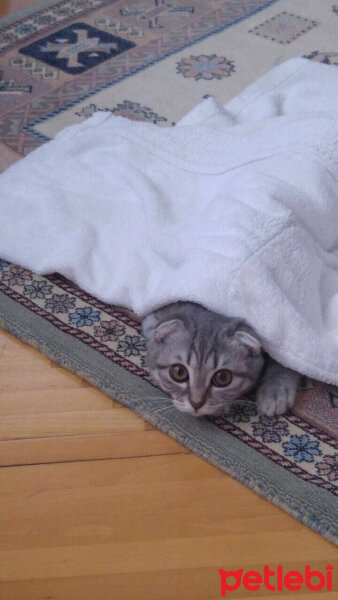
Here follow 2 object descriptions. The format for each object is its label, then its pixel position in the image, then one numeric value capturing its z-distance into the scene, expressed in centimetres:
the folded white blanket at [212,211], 122
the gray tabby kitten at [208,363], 118
